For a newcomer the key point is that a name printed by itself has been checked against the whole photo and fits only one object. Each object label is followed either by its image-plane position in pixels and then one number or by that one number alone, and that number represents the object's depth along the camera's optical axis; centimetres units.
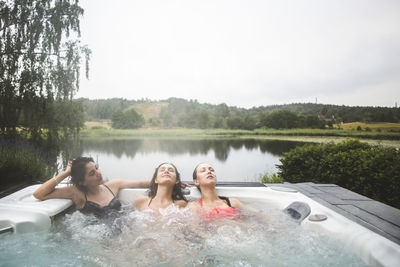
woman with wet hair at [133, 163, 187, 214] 182
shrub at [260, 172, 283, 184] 352
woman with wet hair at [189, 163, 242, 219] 177
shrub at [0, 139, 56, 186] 261
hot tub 116
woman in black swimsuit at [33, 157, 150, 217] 166
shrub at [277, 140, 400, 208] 231
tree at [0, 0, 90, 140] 360
